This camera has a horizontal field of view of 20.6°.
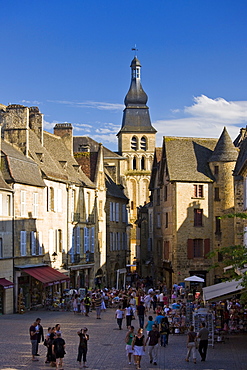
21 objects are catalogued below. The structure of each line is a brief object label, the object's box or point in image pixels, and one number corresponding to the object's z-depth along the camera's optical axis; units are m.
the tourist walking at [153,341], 21.41
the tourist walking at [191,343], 21.64
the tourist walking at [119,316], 29.92
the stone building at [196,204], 50.41
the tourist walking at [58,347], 19.30
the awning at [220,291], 26.04
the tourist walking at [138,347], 20.20
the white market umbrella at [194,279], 42.56
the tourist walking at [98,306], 34.16
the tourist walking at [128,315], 29.55
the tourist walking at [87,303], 35.72
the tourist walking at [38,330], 21.46
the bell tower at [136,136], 110.19
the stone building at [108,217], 54.56
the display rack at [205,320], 25.59
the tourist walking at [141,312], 30.36
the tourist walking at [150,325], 23.21
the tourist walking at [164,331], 25.14
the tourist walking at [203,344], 22.22
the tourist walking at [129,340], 20.89
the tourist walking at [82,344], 19.98
